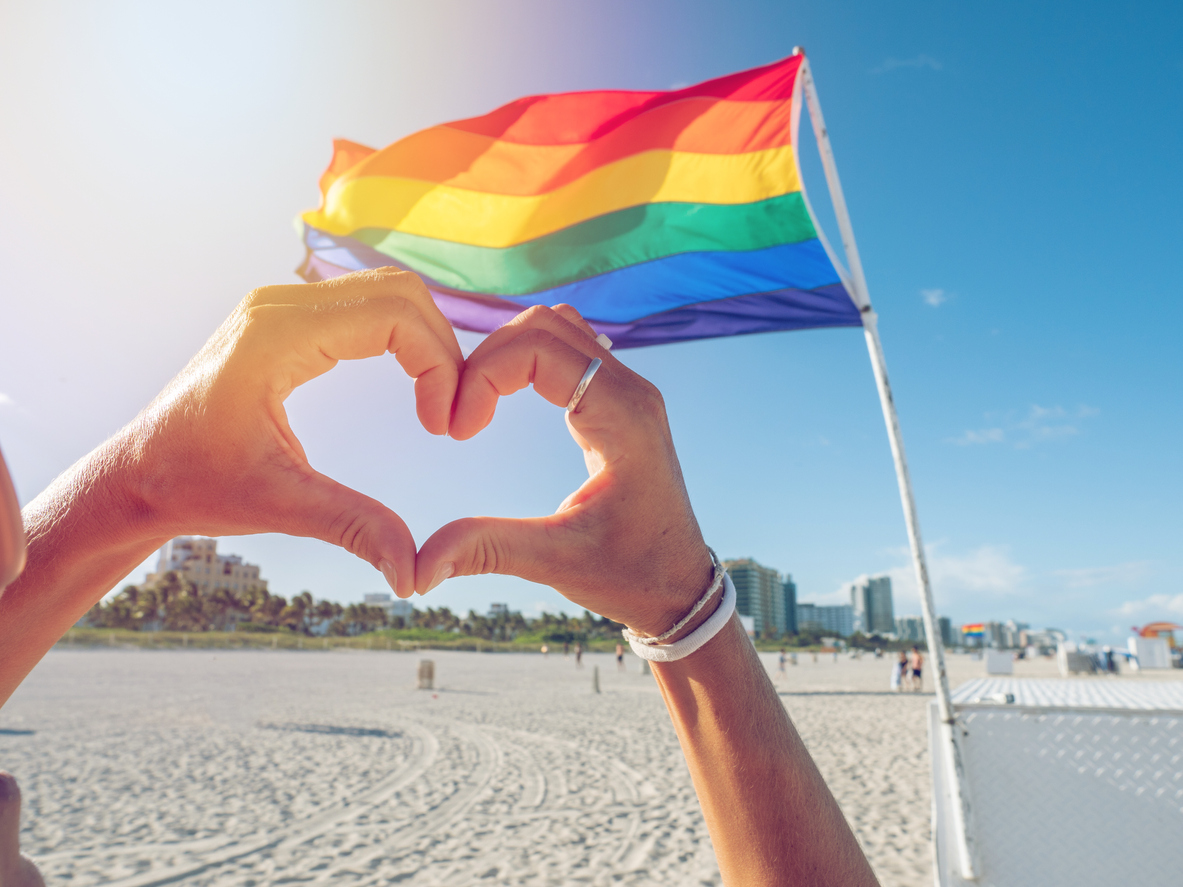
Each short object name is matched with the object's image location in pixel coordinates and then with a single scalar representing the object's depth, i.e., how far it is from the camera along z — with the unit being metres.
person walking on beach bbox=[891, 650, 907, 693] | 25.41
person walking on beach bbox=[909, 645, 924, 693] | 25.11
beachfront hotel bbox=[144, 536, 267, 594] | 106.94
